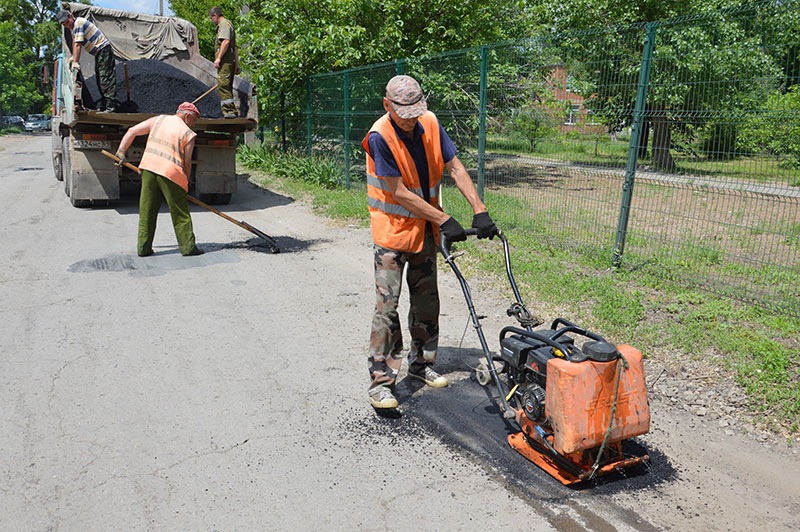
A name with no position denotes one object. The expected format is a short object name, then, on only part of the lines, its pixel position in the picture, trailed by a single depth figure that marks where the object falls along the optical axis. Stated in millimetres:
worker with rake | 7230
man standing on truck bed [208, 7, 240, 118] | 10188
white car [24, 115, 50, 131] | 43041
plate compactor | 2869
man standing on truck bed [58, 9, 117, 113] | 9634
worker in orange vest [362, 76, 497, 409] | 3697
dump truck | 9883
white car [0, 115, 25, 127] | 45375
